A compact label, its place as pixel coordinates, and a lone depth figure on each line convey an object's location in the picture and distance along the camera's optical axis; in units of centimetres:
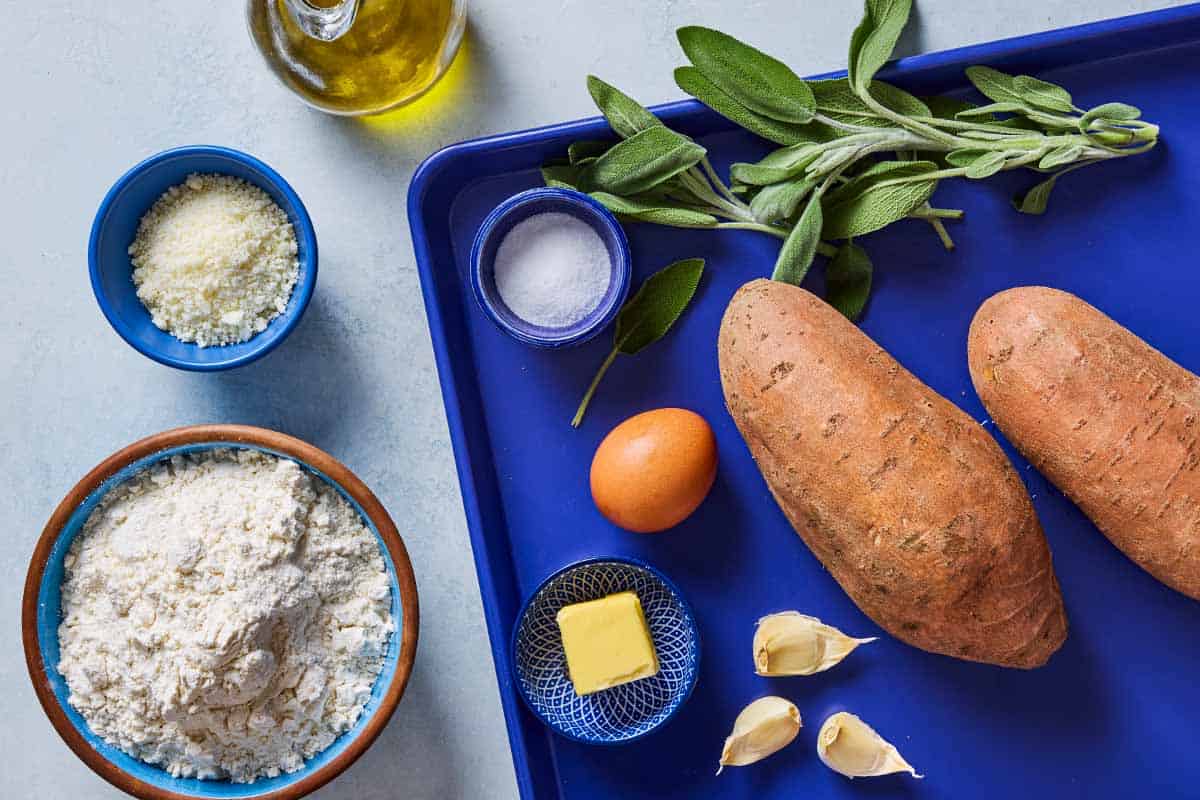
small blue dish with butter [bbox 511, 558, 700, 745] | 114
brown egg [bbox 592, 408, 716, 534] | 109
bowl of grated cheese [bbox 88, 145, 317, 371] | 112
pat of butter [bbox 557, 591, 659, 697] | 111
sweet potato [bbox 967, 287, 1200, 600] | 106
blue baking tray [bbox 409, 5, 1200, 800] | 118
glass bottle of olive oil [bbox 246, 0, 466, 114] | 114
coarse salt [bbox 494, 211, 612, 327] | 114
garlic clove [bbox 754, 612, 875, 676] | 115
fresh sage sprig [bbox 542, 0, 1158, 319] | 109
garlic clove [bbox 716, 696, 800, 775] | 115
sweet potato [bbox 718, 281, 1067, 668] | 101
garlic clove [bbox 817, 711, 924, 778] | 116
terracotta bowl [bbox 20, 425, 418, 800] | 106
